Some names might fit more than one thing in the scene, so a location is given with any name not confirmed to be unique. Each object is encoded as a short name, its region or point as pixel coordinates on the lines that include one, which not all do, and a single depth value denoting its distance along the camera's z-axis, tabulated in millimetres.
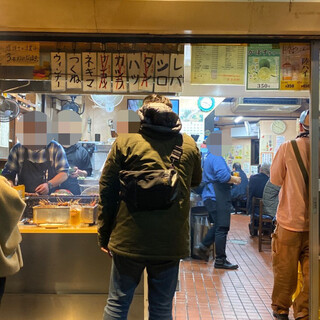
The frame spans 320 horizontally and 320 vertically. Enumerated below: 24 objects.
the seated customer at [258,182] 6809
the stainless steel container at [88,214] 3105
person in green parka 1994
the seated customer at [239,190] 9453
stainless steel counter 3025
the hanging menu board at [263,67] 2926
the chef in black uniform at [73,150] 3330
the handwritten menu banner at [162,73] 2965
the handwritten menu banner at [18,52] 2920
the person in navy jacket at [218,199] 5148
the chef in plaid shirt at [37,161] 3242
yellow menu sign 2938
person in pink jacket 3039
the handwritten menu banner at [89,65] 2943
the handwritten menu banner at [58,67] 2951
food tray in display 3127
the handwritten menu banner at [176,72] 2967
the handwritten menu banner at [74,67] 2943
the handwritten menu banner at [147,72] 2959
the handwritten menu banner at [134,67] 2951
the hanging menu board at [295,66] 2900
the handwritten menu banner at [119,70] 2961
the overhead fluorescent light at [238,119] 10606
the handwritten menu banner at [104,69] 2955
